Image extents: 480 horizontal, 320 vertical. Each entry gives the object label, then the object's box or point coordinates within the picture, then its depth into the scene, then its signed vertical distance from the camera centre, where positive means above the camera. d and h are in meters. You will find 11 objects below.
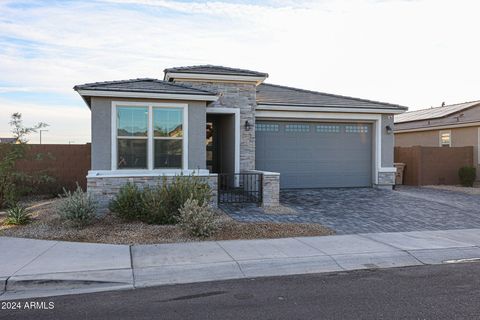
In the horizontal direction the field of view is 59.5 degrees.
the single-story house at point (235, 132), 11.36 +0.95
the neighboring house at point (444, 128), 21.56 +1.83
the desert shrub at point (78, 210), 9.39 -1.15
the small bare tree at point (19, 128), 12.37 +0.92
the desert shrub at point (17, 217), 9.80 -1.36
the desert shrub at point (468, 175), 19.84 -0.69
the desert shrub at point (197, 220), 8.64 -1.27
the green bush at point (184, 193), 10.12 -0.81
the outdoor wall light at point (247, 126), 15.07 +1.22
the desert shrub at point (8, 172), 11.78 -0.38
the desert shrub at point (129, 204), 10.08 -1.09
